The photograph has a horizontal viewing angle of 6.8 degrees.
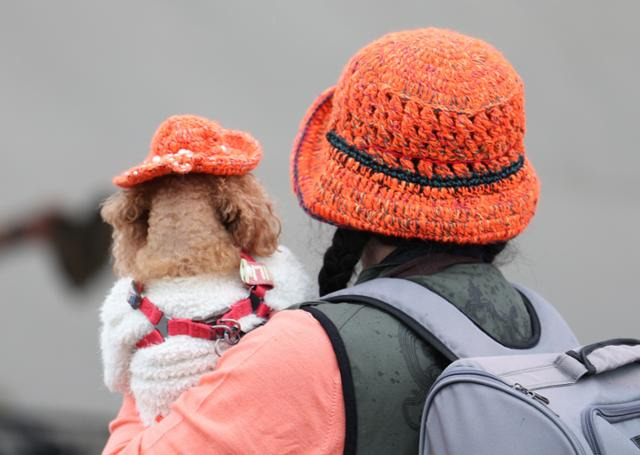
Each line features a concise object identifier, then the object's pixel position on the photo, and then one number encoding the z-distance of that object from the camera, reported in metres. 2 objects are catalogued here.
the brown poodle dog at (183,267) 5.91
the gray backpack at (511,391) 5.69
